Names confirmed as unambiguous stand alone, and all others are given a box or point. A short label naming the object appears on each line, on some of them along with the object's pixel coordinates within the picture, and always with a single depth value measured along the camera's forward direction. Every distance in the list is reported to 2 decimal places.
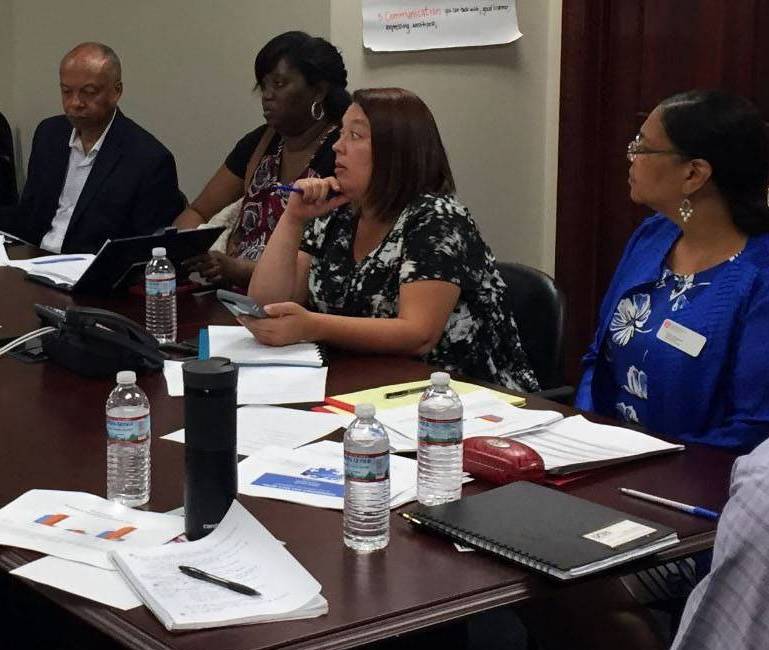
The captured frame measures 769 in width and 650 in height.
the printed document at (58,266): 3.28
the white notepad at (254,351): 2.38
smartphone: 2.49
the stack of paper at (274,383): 2.17
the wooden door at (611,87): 3.55
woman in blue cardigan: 2.21
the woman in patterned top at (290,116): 3.83
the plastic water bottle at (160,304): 2.72
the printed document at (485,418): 1.93
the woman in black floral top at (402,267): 2.51
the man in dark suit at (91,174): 4.21
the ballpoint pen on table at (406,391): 2.15
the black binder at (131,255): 3.01
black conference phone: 2.29
